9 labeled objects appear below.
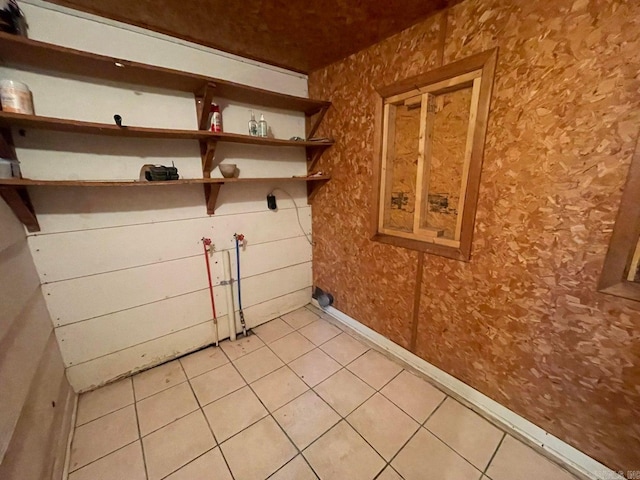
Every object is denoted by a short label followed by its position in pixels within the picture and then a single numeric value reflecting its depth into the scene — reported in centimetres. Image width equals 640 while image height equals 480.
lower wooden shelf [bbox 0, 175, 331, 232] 117
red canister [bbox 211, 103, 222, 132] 170
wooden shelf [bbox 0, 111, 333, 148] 116
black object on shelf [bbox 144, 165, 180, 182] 149
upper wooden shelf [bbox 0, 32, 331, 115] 113
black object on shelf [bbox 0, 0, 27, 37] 109
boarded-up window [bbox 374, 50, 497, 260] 133
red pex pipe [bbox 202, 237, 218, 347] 195
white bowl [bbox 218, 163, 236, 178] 181
